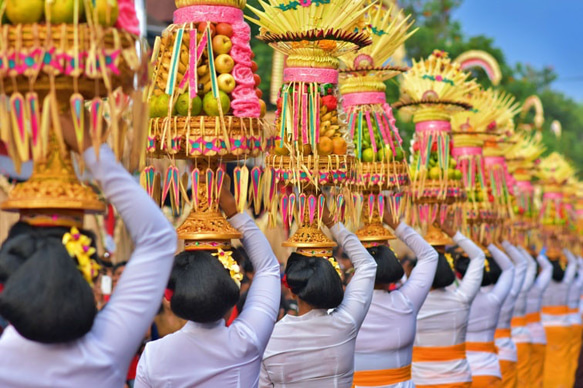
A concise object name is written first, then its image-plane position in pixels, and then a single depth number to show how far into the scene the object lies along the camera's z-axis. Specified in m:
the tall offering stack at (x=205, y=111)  3.44
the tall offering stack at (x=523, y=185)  10.43
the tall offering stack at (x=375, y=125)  5.49
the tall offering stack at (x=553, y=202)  12.44
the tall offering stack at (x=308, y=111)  4.35
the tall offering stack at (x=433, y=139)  6.69
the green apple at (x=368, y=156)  5.50
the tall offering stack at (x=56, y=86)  2.21
